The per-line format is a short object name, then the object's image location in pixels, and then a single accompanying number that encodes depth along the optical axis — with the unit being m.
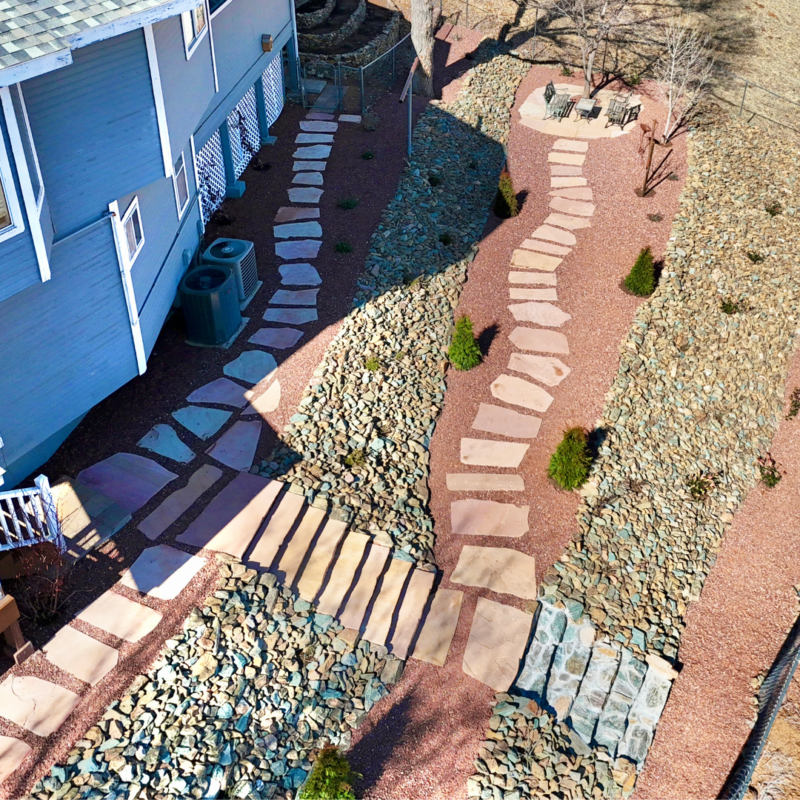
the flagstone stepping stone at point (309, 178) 21.03
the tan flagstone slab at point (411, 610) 11.95
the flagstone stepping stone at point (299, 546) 12.47
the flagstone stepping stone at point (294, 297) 17.41
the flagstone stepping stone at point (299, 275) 17.95
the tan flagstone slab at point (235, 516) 12.70
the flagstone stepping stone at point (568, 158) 23.00
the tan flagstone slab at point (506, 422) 15.42
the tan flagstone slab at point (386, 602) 12.00
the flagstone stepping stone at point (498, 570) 12.88
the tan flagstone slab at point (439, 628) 11.91
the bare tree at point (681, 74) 23.39
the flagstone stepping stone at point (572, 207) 21.02
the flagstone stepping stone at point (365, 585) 12.13
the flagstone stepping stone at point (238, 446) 14.03
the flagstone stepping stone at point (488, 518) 13.68
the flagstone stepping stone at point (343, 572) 12.22
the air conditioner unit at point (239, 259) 16.78
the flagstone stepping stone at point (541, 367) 16.56
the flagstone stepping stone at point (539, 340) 17.22
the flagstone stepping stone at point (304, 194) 20.41
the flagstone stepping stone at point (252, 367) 15.66
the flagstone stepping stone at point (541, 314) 17.84
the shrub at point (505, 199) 20.39
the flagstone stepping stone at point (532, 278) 18.86
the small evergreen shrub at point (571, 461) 14.20
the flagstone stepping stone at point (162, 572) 11.98
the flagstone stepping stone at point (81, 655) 10.99
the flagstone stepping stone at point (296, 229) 19.28
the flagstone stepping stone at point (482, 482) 14.36
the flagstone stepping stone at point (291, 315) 16.95
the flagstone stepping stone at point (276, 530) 12.58
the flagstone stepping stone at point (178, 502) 12.79
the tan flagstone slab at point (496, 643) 11.77
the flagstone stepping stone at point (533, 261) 19.27
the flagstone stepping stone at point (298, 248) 18.72
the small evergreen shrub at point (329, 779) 10.15
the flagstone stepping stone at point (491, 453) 14.83
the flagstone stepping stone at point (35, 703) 10.46
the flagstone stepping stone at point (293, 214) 19.77
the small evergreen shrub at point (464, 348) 16.34
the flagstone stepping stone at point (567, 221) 20.56
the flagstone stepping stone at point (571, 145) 23.53
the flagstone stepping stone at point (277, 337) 16.39
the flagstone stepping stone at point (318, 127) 23.22
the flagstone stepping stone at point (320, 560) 12.35
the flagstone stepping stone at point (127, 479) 13.14
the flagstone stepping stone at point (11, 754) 10.02
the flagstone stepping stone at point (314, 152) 22.11
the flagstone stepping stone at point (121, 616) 11.45
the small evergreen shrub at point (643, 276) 18.09
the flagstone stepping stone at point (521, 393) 16.02
